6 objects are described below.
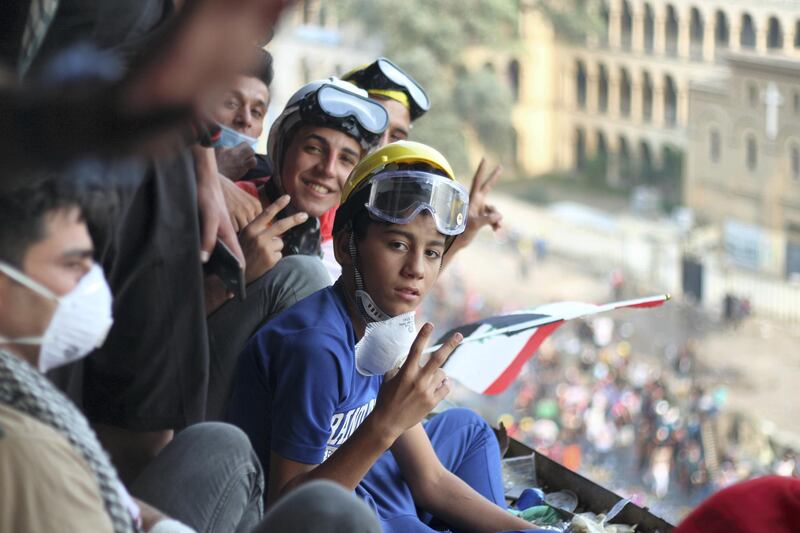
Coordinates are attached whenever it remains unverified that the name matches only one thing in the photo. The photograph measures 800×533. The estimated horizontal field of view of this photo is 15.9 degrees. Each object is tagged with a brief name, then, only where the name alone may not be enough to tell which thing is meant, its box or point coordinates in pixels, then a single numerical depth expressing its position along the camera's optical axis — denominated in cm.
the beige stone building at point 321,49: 5007
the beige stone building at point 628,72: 4513
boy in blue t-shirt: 420
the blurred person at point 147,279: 414
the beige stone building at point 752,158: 3935
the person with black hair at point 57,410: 355
